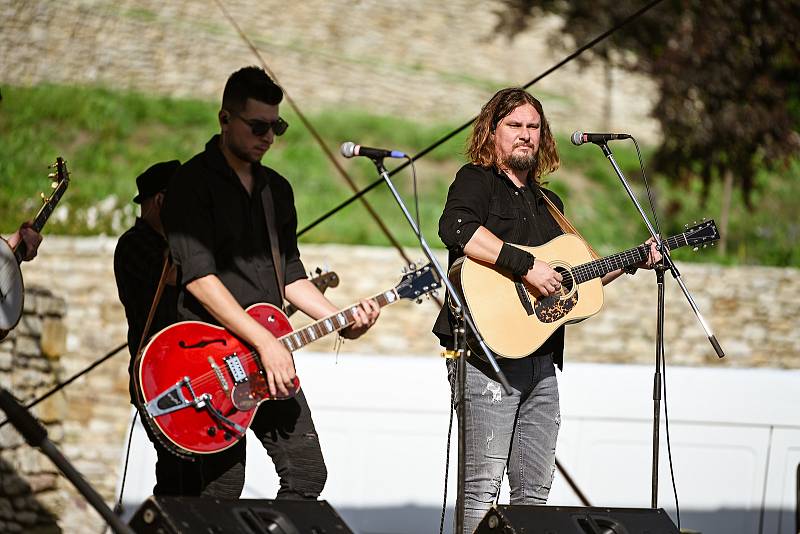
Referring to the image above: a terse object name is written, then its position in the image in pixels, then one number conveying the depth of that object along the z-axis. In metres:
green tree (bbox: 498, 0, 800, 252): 30.55
